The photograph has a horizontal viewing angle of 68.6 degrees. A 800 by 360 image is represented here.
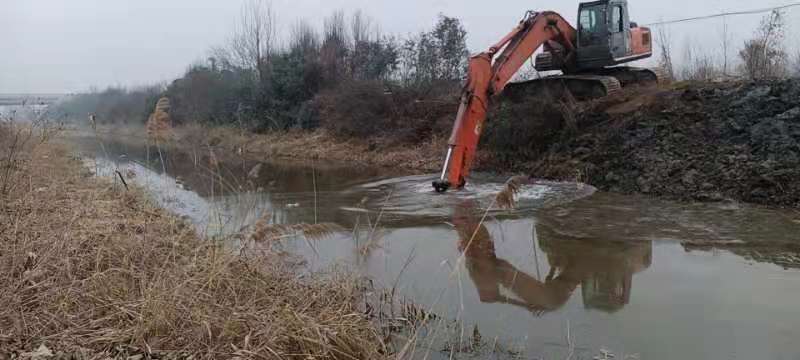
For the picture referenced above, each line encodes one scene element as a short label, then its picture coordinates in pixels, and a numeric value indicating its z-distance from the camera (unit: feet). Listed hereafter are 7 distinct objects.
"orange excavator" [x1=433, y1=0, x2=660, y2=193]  35.22
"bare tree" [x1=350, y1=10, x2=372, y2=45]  101.39
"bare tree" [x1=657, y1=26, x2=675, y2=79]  67.56
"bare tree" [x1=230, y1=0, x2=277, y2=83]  109.81
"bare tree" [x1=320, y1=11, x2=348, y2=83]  89.20
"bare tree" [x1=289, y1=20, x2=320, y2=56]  102.38
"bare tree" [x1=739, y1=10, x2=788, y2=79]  53.72
